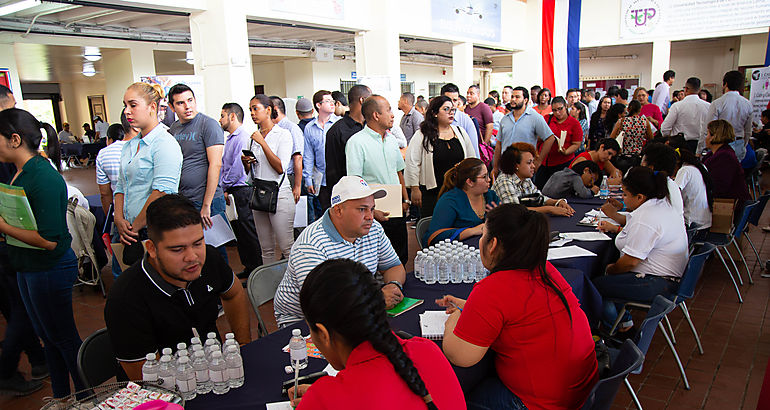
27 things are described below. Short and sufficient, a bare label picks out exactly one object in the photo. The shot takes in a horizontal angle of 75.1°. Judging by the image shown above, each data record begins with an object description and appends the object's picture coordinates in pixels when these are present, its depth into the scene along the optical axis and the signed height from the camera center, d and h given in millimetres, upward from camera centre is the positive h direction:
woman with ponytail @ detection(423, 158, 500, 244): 3447 -619
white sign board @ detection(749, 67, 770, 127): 8797 +126
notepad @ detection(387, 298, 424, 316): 2188 -846
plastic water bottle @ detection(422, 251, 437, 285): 2592 -796
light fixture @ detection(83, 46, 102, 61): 11844 +1865
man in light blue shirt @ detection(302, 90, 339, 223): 5500 -344
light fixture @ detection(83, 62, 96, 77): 15414 +1898
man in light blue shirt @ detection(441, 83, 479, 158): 5434 -143
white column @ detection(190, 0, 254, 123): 6641 +917
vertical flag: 12281 +1574
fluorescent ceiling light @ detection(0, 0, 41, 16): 7209 +1846
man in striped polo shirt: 2279 -567
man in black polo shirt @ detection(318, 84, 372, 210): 4375 -188
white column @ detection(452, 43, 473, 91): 12094 +1164
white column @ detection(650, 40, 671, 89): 14156 +1205
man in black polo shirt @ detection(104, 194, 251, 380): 1760 -602
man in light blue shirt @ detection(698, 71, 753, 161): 6570 -121
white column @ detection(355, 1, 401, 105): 9164 +1248
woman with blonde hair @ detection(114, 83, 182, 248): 2879 -220
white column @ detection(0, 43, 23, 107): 10062 +1397
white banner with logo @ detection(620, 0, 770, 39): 12758 +2243
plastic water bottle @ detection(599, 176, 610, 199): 4812 -810
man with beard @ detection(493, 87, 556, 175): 5840 -260
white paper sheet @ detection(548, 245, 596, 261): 3043 -891
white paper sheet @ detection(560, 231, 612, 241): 3451 -897
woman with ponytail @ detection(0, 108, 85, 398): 2410 -564
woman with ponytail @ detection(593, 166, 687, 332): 3070 -896
